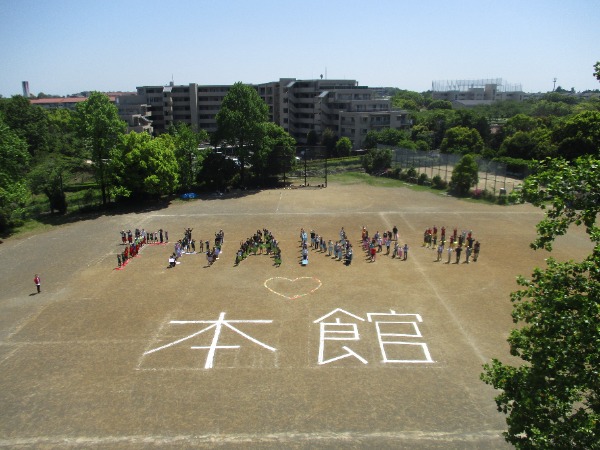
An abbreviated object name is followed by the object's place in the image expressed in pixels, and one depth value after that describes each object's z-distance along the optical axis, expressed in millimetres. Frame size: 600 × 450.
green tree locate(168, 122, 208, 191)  56750
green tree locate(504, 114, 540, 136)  83062
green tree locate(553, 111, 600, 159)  55625
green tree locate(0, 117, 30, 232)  40969
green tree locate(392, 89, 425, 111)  132375
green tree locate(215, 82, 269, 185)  57094
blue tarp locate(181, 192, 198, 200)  55750
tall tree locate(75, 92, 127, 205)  49062
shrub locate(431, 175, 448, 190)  58525
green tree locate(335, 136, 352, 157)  84375
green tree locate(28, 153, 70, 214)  48375
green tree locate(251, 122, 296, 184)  60069
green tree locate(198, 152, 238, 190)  59062
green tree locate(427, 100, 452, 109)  142250
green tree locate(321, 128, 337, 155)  89875
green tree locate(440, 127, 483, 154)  80188
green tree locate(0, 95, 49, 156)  73750
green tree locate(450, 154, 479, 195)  53844
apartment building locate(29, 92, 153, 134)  102062
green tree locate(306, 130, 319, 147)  94875
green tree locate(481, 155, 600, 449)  9266
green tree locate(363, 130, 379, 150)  82875
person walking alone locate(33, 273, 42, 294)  28562
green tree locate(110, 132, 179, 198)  49906
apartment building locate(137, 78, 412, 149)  92938
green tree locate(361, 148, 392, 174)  68188
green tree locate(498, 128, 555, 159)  66438
